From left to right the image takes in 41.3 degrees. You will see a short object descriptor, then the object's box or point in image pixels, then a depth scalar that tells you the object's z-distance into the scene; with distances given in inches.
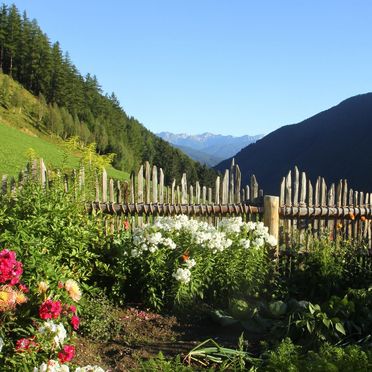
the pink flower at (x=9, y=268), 147.7
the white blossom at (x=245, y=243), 232.2
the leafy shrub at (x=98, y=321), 187.8
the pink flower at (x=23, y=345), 132.8
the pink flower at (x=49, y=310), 143.9
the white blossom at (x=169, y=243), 218.7
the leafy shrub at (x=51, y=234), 176.7
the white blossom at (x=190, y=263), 213.6
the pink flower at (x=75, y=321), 153.3
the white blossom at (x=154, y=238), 215.8
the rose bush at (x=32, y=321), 134.1
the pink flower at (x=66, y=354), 132.4
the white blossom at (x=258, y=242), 238.2
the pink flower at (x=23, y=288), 154.9
